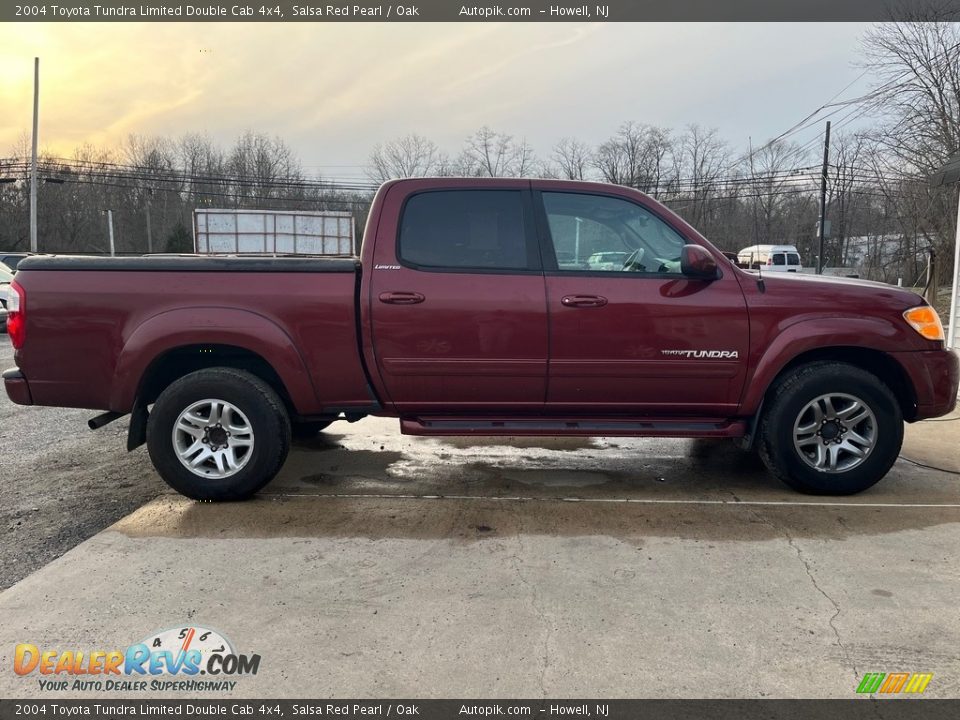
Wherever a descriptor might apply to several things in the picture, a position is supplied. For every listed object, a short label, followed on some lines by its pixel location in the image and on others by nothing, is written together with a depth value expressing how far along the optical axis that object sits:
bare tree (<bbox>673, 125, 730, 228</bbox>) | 44.59
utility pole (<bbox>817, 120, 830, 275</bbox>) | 31.30
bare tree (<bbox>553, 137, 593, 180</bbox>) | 48.39
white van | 37.18
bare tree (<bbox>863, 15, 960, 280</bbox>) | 22.84
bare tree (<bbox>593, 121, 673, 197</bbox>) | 51.92
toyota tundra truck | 3.90
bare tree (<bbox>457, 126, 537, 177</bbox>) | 46.88
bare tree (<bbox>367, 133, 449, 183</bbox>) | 46.88
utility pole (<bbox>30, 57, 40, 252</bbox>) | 27.52
